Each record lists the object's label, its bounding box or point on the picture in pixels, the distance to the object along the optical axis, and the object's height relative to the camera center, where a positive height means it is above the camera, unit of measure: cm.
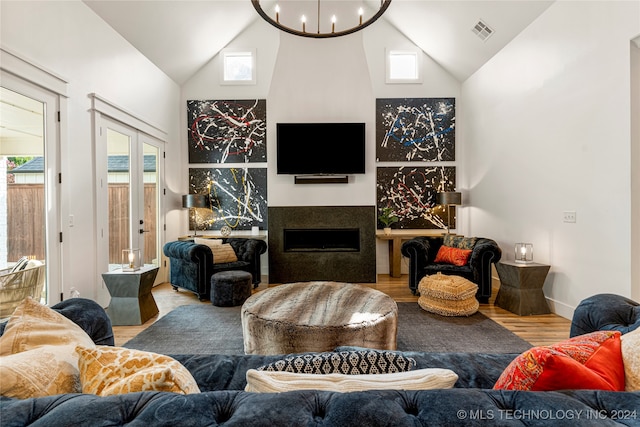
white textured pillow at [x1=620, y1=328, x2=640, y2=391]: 95 -46
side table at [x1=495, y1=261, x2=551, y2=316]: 372 -94
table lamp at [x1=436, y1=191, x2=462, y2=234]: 547 +12
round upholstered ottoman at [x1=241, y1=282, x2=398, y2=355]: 226 -81
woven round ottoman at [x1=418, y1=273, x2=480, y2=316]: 370 -101
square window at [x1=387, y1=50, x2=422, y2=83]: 607 +255
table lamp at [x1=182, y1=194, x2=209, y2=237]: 560 +12
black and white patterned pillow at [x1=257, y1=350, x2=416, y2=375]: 105 -50
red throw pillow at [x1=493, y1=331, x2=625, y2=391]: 86 -44
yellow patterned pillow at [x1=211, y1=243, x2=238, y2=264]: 474 -66
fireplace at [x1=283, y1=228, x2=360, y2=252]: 555 -55
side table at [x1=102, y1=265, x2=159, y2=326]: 346 -91
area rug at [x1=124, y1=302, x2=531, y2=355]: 290 -122
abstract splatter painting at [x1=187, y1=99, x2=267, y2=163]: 605 +140
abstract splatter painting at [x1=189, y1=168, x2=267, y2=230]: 604 +17
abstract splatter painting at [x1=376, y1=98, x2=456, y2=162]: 606 +139
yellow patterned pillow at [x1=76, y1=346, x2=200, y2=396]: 83 -44
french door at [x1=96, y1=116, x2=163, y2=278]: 398 +22
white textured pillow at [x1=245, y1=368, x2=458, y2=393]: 88 -47
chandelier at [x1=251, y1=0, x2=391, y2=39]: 567 +337
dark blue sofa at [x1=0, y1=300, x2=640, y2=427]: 68 -43
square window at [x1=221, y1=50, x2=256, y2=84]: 609 +256
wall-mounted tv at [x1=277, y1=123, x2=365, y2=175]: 554 +93
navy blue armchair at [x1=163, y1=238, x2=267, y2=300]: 439 -76
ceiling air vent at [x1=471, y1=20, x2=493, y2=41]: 473 +251
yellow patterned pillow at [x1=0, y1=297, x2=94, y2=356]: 103 -39
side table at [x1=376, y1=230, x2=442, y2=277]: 573 -68
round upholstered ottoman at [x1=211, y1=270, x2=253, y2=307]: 408 -99
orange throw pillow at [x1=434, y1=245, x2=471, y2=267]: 438 -67
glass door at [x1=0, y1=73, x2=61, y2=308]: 271 +17
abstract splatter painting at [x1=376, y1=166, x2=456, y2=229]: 607 +20
